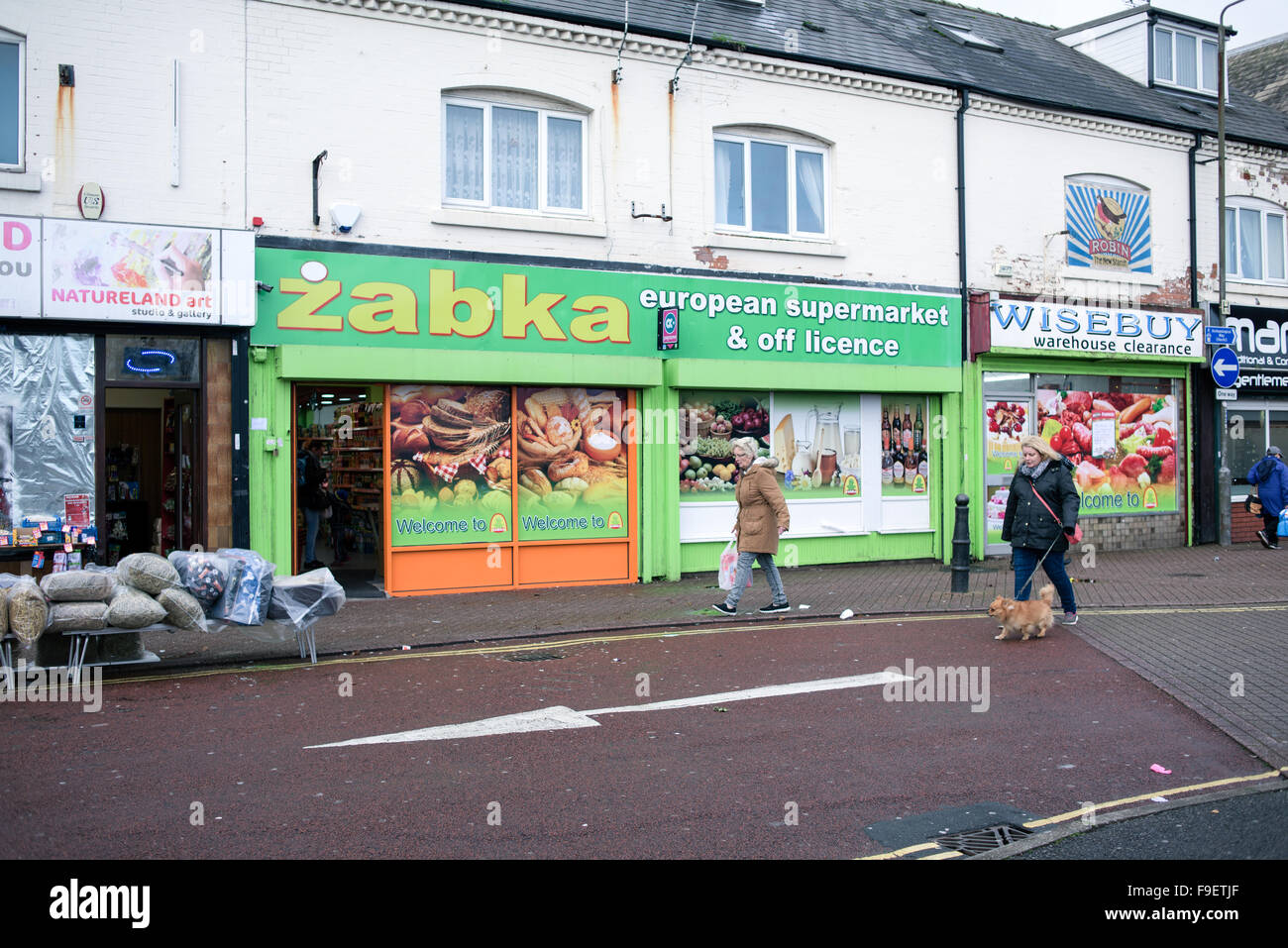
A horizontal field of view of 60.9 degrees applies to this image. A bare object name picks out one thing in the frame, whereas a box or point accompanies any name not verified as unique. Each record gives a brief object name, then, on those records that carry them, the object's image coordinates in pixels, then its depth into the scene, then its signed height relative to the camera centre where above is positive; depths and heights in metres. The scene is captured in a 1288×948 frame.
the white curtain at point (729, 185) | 15.24 +4.19
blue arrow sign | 17.91 +1.87
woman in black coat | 10.27 -0.29
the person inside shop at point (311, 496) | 14.12 -0.10
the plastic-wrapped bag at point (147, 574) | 8.28 -0.63
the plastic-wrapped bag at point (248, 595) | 8.55 -0.83
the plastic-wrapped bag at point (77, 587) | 8.05 -0.71
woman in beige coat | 11.50 -0.33
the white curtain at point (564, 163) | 14.23 +4.22
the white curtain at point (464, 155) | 13.60 +4.16
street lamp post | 18.50 +3.03
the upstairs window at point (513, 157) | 13.66 +4.21
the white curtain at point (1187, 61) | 20.80 +8.00
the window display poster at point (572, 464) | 13.86 +0.30
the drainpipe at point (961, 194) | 16.72 +4.41
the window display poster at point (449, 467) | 13.14 +0.26
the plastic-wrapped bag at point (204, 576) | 8.49 -0.67
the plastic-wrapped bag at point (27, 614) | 7.84 -0.88
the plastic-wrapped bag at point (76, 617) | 8.04 -0.93
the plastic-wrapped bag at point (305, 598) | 8.80 -0.89
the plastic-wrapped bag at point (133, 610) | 8.10 -0.89
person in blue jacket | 18.09 -0.13
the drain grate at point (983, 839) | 4.80 -1.60
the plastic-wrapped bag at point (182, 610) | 8.27 -0.91
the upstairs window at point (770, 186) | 15.31 +4.26
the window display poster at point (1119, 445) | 17.80 +0.62
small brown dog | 9.83 -1.19
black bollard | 13.07 -0.78
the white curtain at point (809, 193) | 15.88 +4.25
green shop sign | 12.59 +2.25
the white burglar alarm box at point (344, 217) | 12.67 +3.15
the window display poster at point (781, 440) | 14.95 +0.63
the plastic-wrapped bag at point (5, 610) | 7.89 -0.85
